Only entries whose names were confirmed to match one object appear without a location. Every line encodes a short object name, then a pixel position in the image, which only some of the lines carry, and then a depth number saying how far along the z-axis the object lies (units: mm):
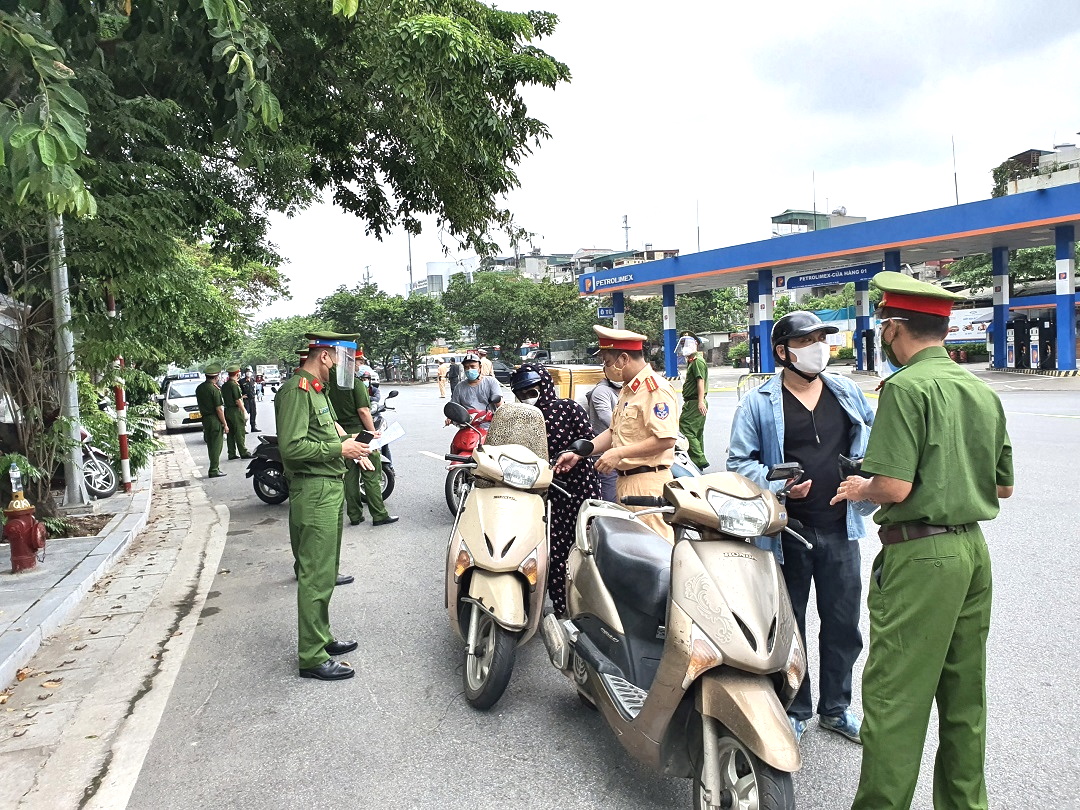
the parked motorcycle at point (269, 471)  9562
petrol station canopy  22234
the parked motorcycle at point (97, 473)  9906
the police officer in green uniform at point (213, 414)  12555
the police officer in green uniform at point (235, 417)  13578
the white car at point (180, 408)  22250
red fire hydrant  5973
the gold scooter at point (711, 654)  2322
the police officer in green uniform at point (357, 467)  7898
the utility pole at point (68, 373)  7844
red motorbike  7859
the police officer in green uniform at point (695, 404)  9117
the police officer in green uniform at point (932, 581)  2305
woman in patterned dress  4738
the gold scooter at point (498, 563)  3529
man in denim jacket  3170
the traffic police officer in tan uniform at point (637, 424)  4121
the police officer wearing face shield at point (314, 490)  4109
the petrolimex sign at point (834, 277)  28453
